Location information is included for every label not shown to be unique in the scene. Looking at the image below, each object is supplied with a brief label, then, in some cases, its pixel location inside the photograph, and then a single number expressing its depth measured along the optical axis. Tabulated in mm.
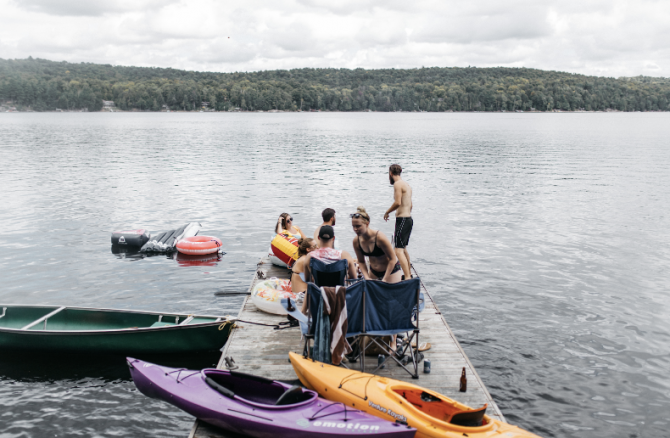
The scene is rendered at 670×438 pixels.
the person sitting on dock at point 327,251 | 8837
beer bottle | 8172
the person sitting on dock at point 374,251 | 9500
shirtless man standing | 12039
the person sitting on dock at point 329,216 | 10672
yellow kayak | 6812
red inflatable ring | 19875
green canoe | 11333
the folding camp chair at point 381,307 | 8156
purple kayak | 6965
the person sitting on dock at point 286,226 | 15961
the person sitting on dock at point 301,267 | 10523
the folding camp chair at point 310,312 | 8203
